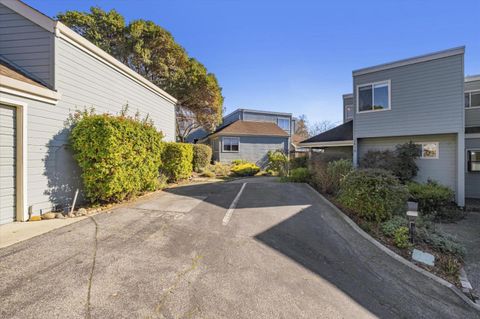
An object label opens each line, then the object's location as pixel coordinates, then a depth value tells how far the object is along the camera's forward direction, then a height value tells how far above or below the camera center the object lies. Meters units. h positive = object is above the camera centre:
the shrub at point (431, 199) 8.25 -1.54
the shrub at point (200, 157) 14.71 +0.14
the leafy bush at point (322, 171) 8.48 -0.51
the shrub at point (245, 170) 16.30 -0.85
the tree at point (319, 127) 44.38 +7.02
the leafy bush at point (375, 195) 5.41 -0.93
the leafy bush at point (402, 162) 9.97 -0.11
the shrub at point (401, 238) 4.52 -1.71
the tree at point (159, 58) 15.22 +8.25
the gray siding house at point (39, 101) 4.75 +1.46
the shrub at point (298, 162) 13.74 -0.18
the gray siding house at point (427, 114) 9.16 +2.22
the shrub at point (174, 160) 10.20 -0.06
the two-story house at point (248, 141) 20.59 +1.88
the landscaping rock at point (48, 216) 5.09 -1.40
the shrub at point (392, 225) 4.91 -1.58
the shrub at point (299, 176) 10.21 -0.82
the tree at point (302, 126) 43.39 +7.03
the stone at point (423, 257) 4.03 -1.92
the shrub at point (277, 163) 13.58 -0.28
